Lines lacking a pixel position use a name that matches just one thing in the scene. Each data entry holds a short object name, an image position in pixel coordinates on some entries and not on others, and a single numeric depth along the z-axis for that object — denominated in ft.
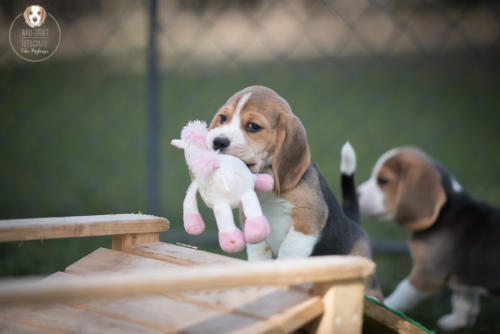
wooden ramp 8.81
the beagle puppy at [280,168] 9.69
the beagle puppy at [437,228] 11.00
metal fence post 13.66
